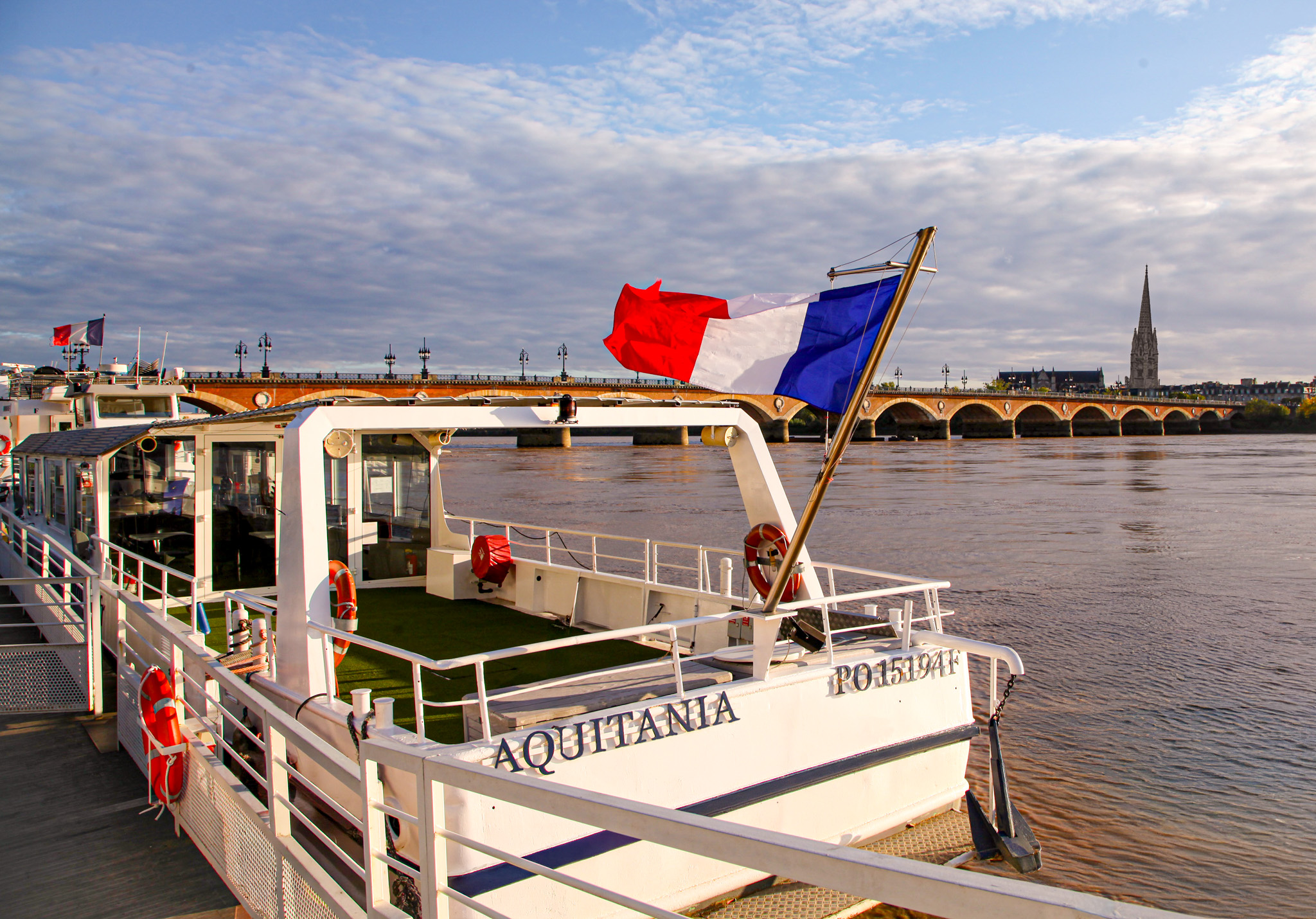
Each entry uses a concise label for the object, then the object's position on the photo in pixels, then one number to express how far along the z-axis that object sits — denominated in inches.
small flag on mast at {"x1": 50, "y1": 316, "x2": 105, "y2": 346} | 722.8
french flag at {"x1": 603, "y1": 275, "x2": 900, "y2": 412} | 209.0
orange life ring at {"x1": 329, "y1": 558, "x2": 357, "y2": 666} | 255.6
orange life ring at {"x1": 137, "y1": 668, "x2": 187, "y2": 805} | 217.6
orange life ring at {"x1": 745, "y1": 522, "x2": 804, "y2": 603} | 268.8
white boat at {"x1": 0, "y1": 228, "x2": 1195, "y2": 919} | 110.7
